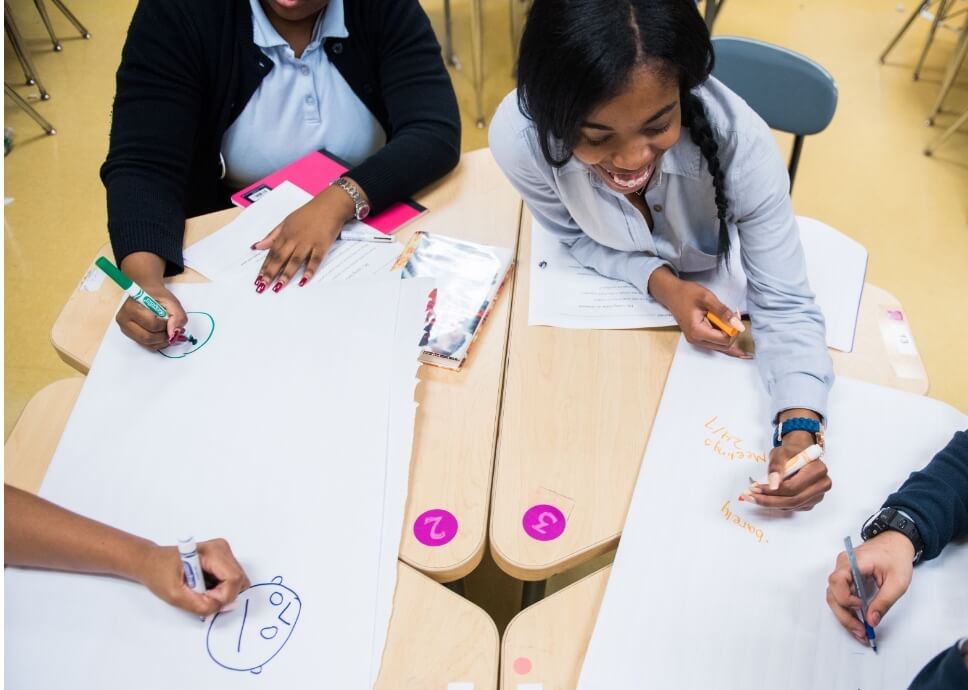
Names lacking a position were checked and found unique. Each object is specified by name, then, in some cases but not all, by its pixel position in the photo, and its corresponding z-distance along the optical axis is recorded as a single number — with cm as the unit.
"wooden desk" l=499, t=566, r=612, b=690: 79
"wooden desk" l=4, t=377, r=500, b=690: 79
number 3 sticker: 90
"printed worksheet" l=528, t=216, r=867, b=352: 114
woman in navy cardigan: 124
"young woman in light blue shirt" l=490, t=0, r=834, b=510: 86
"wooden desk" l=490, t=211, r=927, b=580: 89
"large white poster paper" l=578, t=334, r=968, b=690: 77
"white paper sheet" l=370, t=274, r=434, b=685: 84
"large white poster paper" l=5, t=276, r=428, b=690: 79
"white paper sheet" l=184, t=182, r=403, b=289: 121
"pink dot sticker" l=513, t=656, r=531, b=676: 80
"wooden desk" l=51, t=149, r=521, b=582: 91
